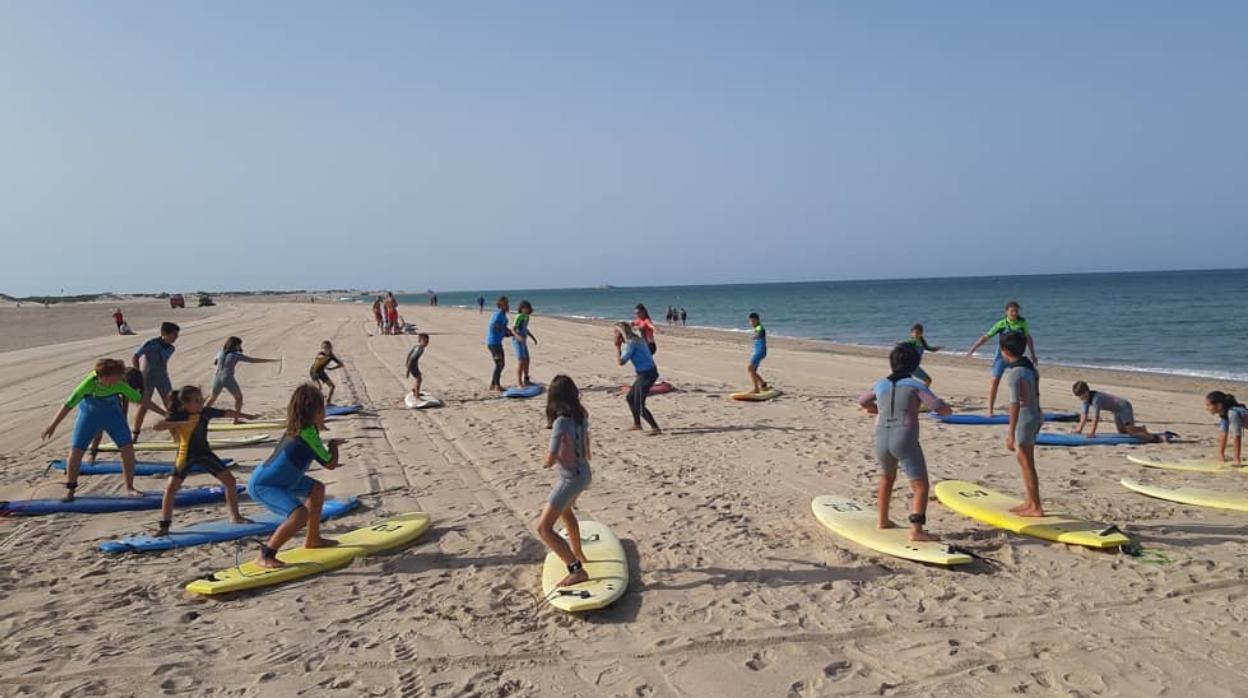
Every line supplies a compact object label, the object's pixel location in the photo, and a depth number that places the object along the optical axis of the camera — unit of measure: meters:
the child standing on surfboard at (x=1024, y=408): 6.27
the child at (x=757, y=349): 13.52
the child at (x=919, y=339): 11.98
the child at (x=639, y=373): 10.98
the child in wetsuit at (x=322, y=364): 13.20
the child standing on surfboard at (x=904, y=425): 5.85
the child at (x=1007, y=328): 10.61
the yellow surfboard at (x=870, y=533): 5.68
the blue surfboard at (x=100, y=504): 7.45
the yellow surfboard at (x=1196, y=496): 6.95
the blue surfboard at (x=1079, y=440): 9.91
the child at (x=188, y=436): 6.52
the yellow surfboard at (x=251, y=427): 11.74
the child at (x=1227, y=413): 8.63
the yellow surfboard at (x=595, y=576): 5.06
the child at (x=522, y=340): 15.36
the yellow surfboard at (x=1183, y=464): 8.48
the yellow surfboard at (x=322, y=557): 5.50
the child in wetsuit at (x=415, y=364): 14.39
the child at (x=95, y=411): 7.56
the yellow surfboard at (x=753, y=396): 14.12
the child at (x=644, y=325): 14.43
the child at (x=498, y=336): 15.26
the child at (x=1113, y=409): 10.23
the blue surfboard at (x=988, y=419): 11.40
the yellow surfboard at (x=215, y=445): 10.45
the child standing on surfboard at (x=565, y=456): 5.20
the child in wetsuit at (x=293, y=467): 5.69
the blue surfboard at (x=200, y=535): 6.36
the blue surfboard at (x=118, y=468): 9.19
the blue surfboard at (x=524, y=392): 14.78
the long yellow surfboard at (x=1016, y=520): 5.90
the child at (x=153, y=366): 10.45
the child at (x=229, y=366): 11.44
